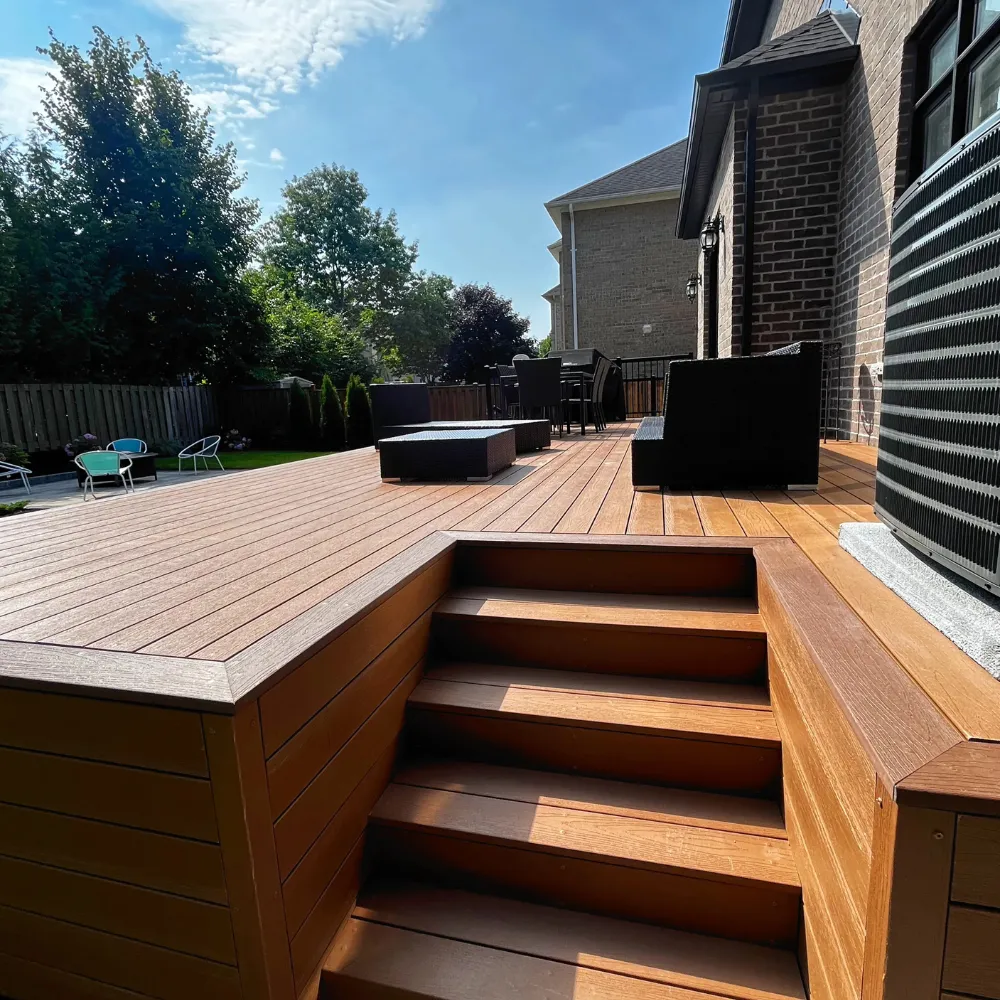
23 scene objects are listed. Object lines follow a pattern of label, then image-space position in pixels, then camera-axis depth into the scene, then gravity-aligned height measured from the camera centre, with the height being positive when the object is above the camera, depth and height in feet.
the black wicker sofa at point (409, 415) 18.15 -0.24
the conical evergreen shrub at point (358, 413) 42.70 -0.23
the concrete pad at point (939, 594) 3.55 -1.54
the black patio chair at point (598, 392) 23.80 +0.26
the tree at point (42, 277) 37.09 +9.92
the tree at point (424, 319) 99.60 +15.19
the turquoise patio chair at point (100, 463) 23.32 -1.61
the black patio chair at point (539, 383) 20.74 +0.67
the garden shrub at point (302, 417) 45.75 -0.28
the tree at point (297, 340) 54.65 +7.32
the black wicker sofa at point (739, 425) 9.03 -0.55
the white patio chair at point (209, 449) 34.14 -1.85
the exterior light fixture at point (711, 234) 20.42 +5.80
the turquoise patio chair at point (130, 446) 33.53 -1.39
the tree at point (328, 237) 93.86 +28.43
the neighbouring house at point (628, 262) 49.60 +11.70
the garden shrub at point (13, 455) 31.07 -1.48
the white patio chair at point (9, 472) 27.24 -2.26
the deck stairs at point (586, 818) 4.14 -3.43
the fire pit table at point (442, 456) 12.47 -1.09
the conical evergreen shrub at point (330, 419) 44.19 -0.60
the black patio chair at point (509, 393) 25.13 +0.45
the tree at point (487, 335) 88.43 +10.58
